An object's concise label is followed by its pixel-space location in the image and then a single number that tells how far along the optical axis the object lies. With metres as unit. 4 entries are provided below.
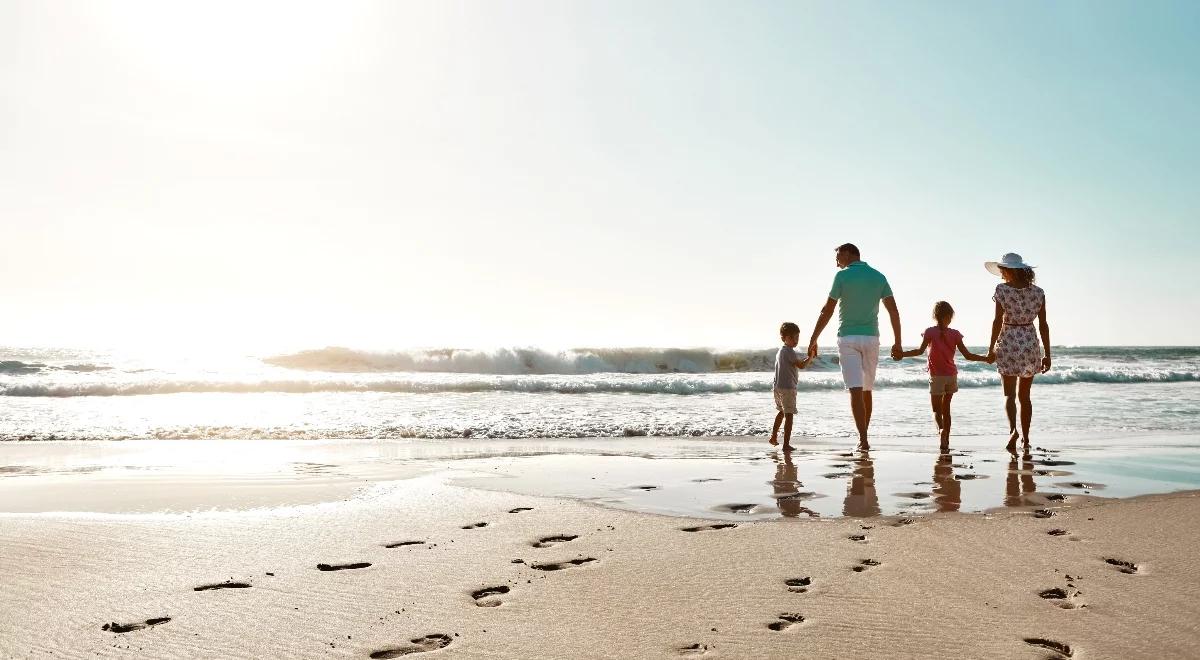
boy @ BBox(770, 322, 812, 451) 9.02
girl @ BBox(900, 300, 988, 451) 8.67
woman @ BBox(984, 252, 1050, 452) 8.16
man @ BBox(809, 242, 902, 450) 8.23
